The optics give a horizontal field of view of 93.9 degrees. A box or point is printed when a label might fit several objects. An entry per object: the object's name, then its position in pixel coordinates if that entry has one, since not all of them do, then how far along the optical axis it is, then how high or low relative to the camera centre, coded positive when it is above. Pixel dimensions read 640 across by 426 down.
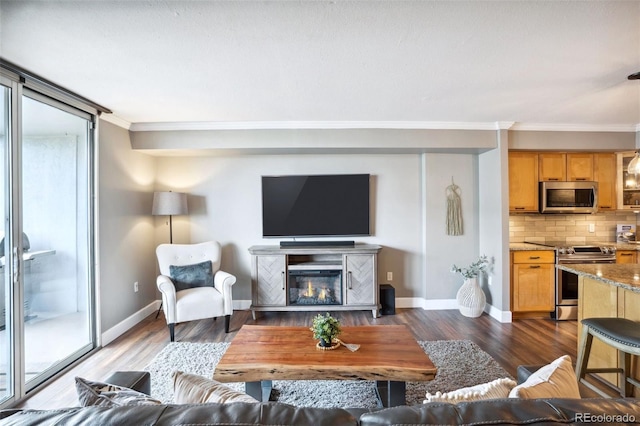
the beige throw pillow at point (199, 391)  0.94 -0.57
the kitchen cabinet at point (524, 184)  3.98 +0.36
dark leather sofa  0.69 -0.48
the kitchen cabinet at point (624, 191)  4.01 +0.26
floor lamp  3.68 +0.13
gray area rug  2.13 -1.31
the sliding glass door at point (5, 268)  2.15 -0.37
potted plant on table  1.99 -0.79
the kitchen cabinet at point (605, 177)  4.02 +0.45
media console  3.76 -0.80
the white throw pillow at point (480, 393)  0.93 -0.59
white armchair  3.09 -0.84
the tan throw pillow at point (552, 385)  0.91 -0.55
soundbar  3.94 -0.41
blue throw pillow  3.49 -0.72
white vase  3.72 -1.09
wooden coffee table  1.74 -0.90
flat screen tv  4.06 +0.12
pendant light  2.36 +0.35
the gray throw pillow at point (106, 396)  0.87 -0.55
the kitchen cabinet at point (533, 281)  3.72 -0.87
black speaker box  3.87 -1.15
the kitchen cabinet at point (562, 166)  3.99 +0.60
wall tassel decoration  4.02 -0.02
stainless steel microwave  3.94 +0.19
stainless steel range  3.69 -0.76
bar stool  1.80 -0.82
